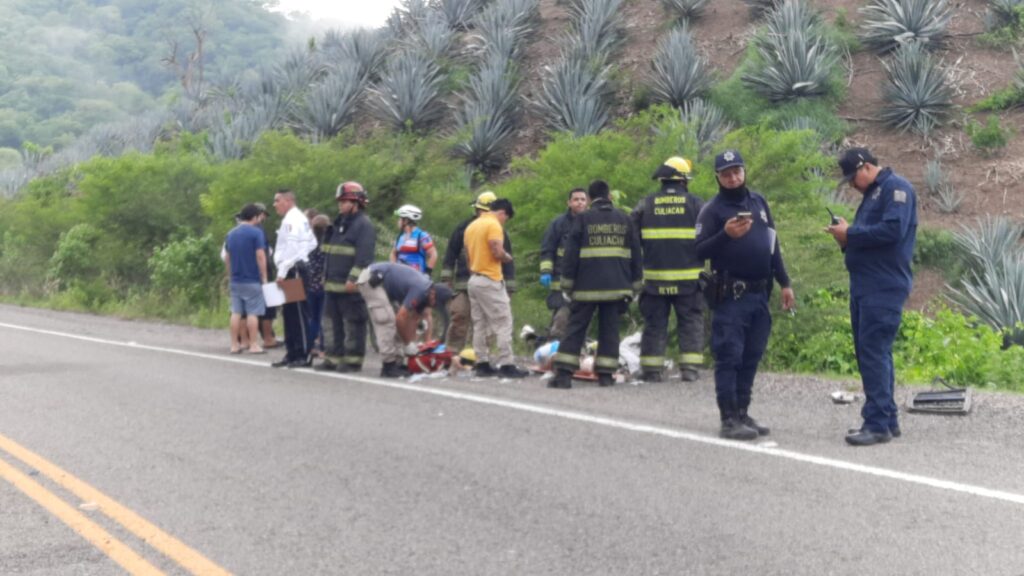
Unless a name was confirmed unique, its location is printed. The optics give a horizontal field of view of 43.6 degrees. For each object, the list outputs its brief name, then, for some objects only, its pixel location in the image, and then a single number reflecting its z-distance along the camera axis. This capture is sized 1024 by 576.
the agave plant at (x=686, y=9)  30.66
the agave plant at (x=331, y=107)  29.59
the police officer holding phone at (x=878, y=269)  8.01
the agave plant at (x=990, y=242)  18.41
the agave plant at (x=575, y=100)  24.52
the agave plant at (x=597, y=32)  29.06
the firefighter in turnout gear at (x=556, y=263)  13.09
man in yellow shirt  12.61
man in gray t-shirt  12.51
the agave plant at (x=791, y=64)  25.34
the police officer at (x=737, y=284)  8.46
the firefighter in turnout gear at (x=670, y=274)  11.73
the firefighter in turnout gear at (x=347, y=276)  12.86
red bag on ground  12.84
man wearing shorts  15.95
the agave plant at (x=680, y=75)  25.44
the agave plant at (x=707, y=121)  21.25
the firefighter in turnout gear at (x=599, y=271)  11.27
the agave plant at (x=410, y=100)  28.33
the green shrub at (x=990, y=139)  23.44
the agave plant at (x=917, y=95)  24.47
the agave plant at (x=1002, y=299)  15.52
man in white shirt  14.12
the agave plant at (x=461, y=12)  34.44
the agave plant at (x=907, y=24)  25.86
